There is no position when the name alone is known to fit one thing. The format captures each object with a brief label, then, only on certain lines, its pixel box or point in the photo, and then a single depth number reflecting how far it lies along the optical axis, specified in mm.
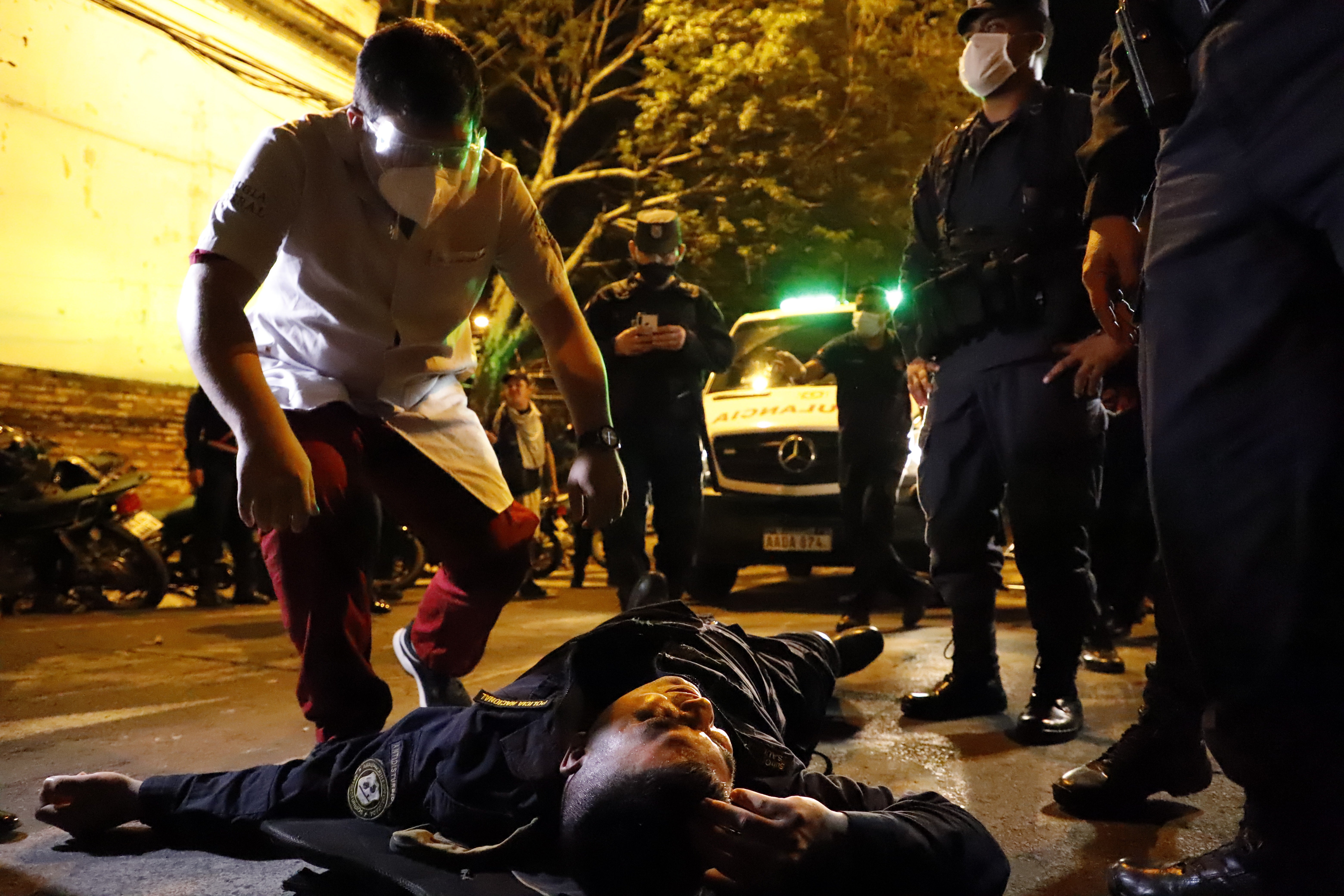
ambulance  6695
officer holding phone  5094
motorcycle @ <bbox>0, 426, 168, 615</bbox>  6535
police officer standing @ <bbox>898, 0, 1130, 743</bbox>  3076
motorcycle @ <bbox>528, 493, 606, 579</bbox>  9414
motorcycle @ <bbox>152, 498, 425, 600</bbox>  7531
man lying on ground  1544
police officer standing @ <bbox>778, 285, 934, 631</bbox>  5961
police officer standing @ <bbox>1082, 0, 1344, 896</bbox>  1381
